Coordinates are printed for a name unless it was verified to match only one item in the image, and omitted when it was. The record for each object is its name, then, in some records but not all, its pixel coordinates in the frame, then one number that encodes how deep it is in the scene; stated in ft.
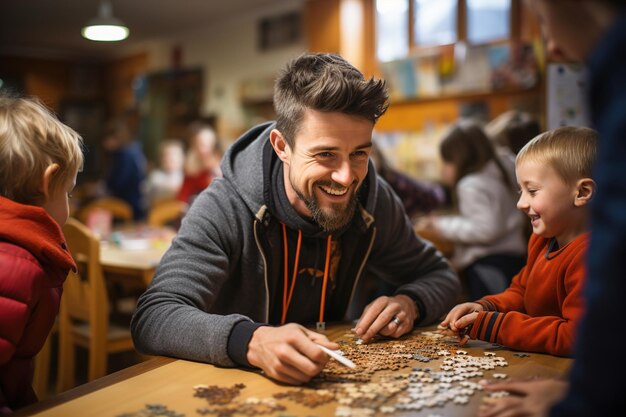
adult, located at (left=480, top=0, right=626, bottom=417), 2.49
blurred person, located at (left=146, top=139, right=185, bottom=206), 24.40
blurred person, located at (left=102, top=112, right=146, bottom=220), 25.59
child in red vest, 4.22
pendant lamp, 18.39
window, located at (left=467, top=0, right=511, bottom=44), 20.17
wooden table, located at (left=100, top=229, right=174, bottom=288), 10.84
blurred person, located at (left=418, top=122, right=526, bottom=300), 12.59
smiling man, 5.09
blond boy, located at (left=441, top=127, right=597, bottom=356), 4.83
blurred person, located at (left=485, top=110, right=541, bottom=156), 12.73
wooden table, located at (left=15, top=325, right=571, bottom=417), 3.88
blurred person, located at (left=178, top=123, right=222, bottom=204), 18.93
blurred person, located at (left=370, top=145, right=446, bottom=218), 13.03
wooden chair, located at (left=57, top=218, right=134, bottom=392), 10.13
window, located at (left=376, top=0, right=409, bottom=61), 22.68
